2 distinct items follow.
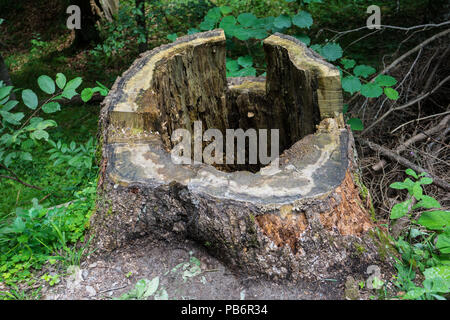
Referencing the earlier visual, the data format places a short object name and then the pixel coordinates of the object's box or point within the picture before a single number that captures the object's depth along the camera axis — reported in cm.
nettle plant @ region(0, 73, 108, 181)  197
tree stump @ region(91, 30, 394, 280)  158
